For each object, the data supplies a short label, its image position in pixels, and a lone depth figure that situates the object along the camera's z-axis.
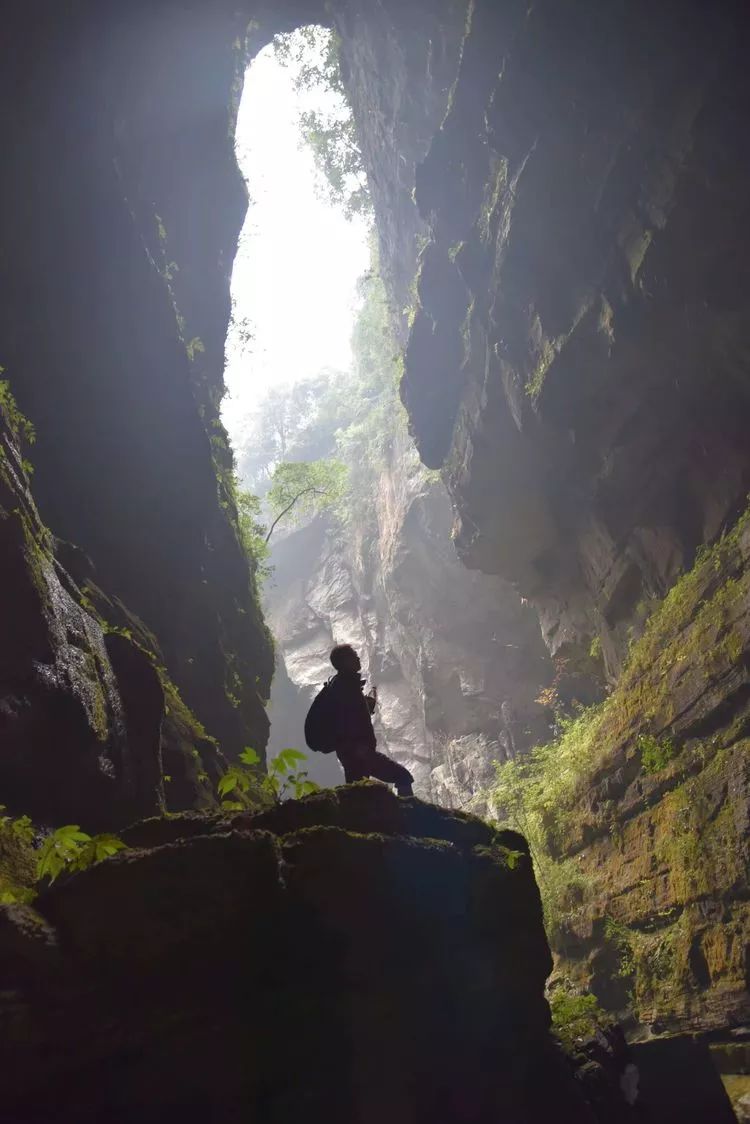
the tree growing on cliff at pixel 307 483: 24.11
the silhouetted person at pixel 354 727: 5.62
